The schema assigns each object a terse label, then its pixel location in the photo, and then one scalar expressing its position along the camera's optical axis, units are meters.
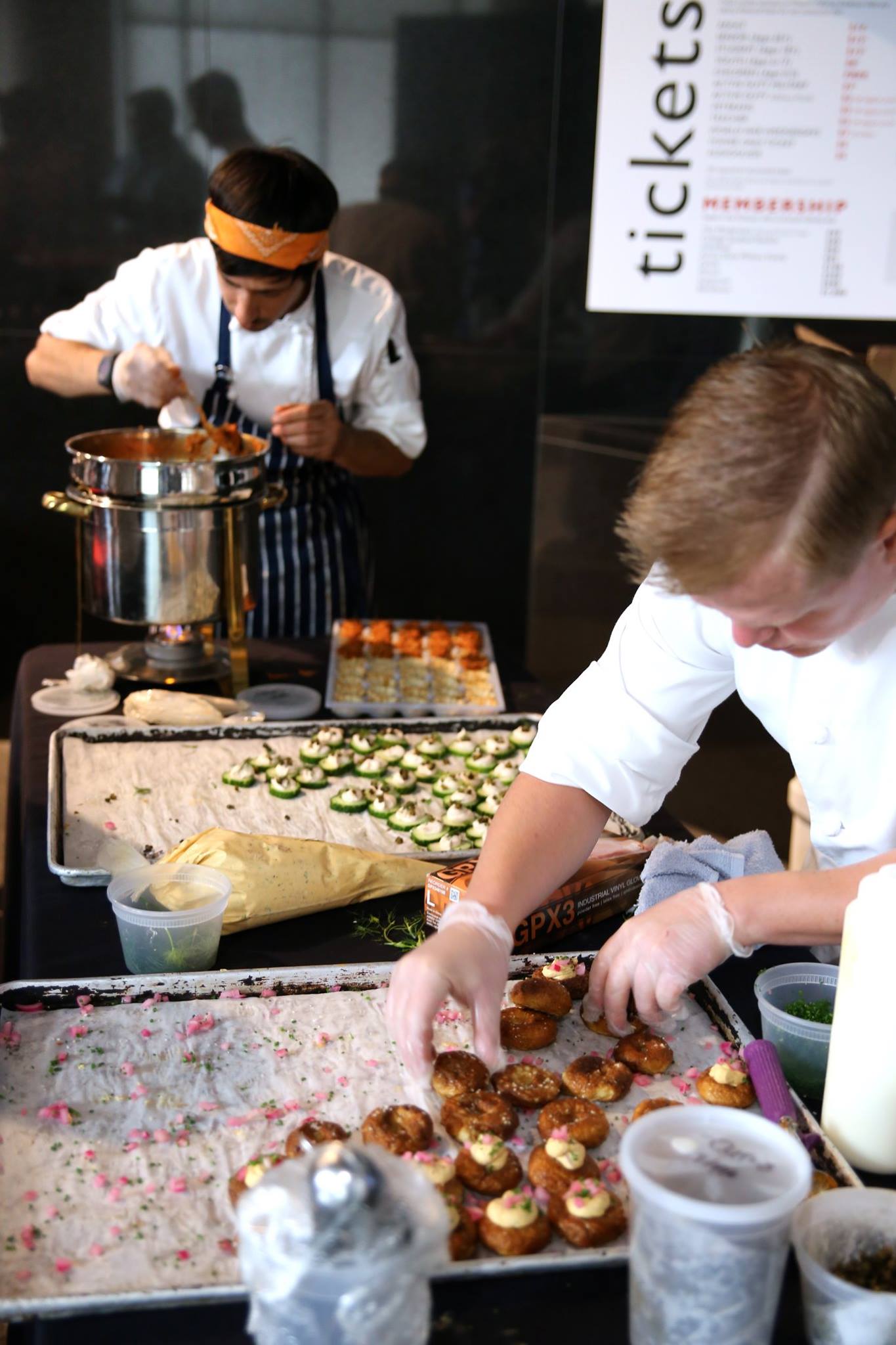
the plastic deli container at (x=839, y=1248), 0.97
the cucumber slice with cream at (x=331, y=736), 2.29
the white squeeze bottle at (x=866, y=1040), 1.13
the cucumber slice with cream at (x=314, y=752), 2.23
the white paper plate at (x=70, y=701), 2.54
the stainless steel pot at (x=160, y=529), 2.49
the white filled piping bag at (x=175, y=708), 2.46
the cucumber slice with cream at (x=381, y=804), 2.06
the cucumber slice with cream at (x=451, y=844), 1.93
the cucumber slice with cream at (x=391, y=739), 2.32
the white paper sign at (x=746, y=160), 4.12
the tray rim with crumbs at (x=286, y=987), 1.27
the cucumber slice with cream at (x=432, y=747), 2.30
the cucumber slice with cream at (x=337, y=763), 2.20
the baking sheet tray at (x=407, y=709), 2.58
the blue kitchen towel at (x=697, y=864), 1.67
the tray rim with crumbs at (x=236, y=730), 2.30
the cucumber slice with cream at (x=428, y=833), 1.96
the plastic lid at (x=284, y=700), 2.54
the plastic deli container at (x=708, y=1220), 0.92
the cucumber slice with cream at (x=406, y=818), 2.01
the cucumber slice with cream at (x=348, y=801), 2.08
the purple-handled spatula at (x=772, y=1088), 1.25
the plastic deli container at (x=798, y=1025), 1.36
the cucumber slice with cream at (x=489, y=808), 2.07
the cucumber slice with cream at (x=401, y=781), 2.15
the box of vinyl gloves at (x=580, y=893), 1.63
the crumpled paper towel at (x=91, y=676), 2.60
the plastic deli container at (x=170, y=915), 1.53
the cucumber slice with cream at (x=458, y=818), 2.01
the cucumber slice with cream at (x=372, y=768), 2.20
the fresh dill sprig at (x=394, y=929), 1.68
